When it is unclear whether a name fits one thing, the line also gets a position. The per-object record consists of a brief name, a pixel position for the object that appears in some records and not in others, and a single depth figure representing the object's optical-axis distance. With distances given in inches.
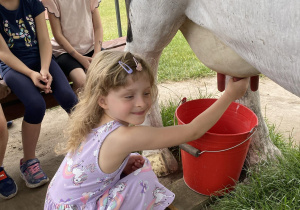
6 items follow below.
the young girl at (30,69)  72.4
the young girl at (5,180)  71.1
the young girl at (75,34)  85.8
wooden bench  75.9
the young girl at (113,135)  48.2
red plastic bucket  60.3
